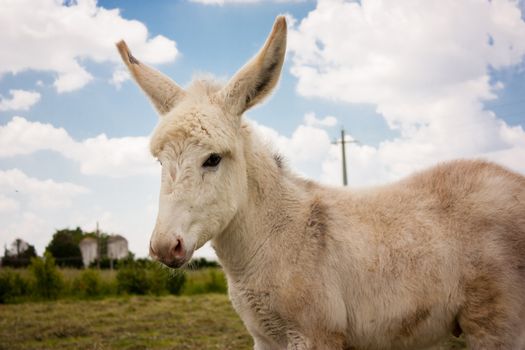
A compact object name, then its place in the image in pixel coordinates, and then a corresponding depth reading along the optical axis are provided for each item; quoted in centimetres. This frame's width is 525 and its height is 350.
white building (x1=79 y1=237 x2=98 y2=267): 5384
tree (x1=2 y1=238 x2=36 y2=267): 4719
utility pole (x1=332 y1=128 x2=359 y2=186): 3524
